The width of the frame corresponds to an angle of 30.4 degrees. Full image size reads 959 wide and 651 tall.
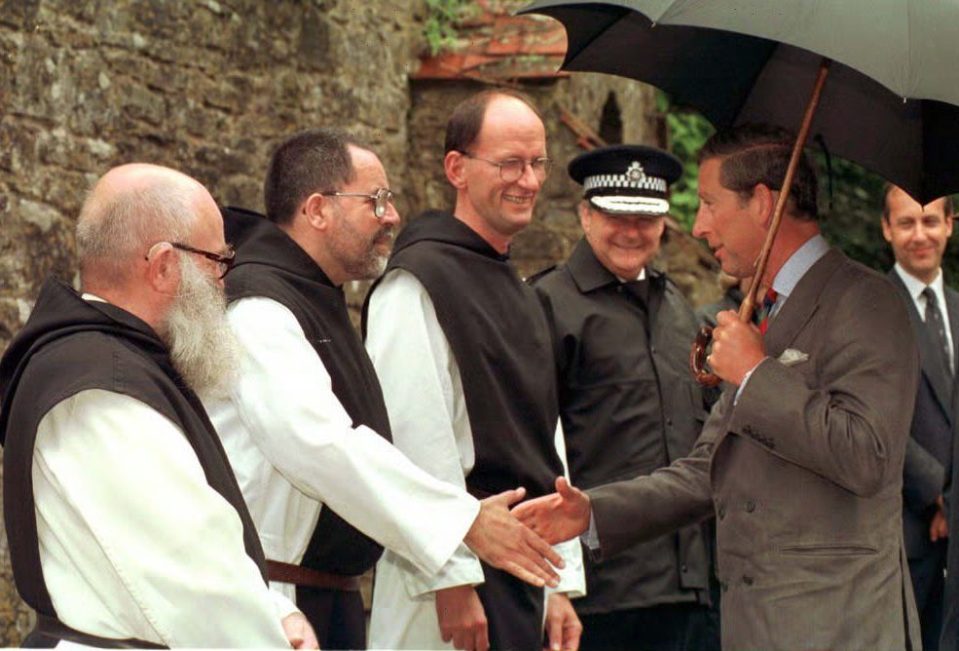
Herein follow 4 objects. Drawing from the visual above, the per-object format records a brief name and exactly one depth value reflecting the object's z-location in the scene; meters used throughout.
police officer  6.27
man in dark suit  6.81
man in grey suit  4.18
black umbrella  4.04
